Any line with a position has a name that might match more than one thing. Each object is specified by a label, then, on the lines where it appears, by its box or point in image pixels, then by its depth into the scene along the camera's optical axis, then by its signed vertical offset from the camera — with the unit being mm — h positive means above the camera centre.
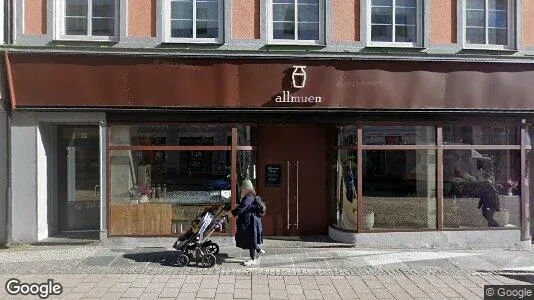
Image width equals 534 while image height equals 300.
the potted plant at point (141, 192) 10703 -910
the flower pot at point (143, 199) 10711 -1062
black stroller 8742 -1653
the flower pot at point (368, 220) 10750 -1535
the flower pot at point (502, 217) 11055 -1507
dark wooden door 11547 -691
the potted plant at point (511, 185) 11141 -795
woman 8922 -1397
